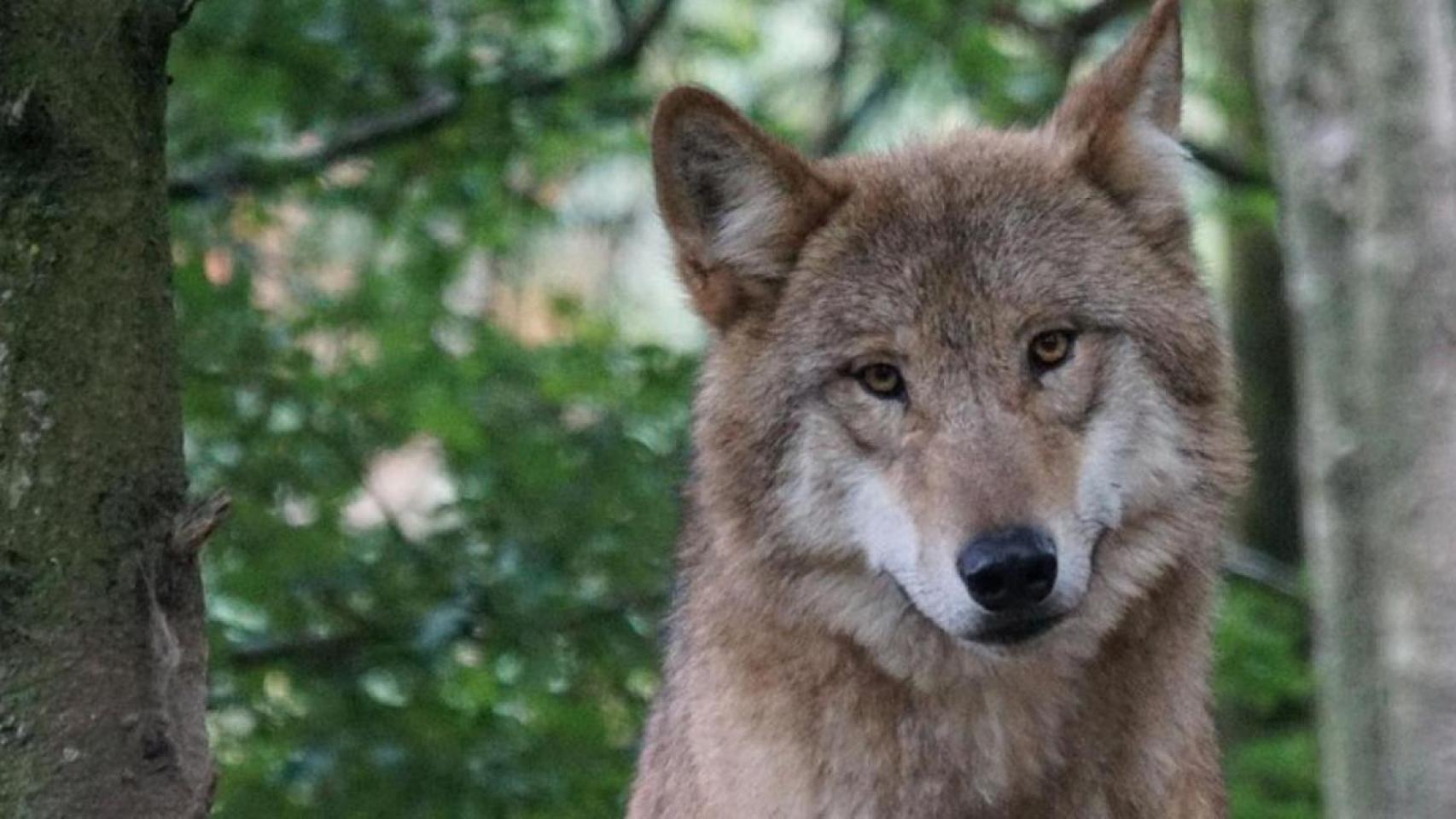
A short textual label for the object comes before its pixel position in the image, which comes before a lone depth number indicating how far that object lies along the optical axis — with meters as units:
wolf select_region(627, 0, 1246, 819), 9.01
